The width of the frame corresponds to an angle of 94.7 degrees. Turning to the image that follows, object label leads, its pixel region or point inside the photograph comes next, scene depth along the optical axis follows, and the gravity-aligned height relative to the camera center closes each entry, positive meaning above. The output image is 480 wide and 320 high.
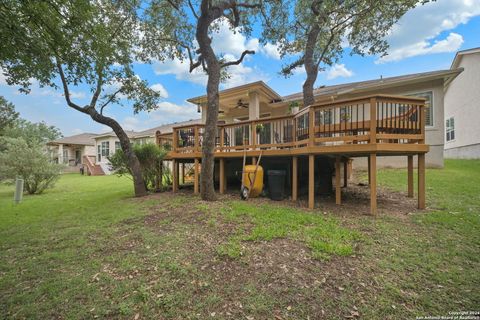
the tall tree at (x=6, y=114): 24.20 +5.13
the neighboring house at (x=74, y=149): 27.58 +1.34
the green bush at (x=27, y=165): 11.17 -0.29
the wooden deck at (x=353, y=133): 4.75 +0.65
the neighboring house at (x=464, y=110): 13.86 +3.32
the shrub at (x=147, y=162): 8.67 -0.10
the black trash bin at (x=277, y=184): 6.54 -0.75
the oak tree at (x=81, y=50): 4.31 +2.77
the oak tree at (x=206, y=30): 6.36 +4.78
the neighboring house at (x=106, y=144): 24.38 +1.77
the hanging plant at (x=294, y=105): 8.97 +2.19
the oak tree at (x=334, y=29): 8.23 +5.50
